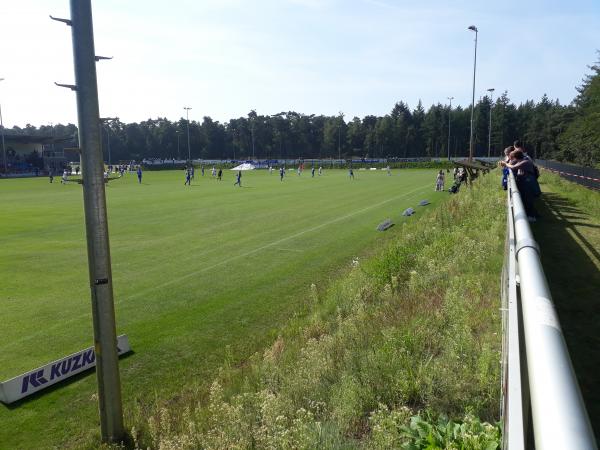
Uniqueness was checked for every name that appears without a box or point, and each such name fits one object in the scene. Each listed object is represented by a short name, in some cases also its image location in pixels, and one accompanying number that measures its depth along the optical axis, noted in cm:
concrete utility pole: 502
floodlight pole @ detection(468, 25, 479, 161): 4678
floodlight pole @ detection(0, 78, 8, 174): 7266
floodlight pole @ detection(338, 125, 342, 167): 13938
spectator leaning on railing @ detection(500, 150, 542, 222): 1028
